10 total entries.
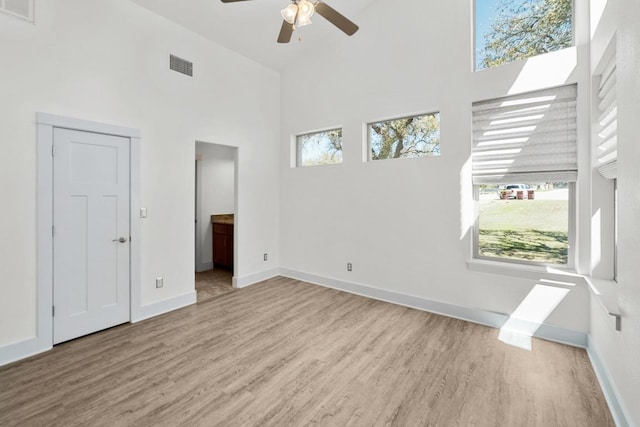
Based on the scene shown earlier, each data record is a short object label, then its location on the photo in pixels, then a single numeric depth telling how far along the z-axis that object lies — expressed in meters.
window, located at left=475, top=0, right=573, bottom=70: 2.98
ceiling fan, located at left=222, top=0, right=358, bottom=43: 2.26
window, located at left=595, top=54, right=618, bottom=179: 2.07
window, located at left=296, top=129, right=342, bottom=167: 4.67
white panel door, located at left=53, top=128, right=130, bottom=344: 2.83
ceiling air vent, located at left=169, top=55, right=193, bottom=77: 3.72
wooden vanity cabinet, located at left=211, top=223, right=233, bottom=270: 5.52
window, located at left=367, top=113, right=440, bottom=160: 3.72
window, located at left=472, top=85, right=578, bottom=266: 2.88
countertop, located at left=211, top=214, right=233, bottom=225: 5.67
